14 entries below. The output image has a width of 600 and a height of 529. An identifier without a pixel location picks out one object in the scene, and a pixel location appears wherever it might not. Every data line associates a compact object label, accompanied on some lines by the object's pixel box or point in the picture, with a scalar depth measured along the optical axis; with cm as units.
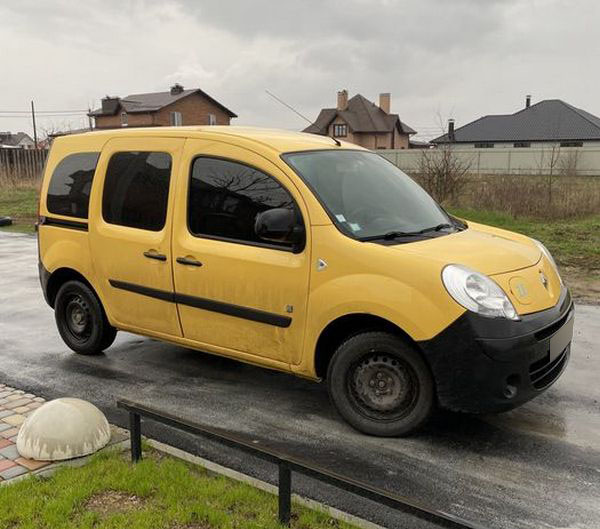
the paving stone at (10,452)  358
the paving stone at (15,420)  409
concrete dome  350
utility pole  6505
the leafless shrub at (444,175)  1564
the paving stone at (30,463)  345
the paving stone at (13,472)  334
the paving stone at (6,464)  345
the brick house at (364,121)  6588
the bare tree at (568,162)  2520
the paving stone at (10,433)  386
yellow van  360
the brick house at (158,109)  5441
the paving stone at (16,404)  441
